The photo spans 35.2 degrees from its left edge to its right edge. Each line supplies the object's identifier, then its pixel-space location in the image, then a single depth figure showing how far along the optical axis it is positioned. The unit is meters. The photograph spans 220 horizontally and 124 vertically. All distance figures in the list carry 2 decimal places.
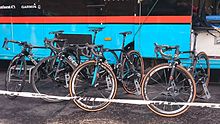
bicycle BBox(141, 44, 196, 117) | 4.88
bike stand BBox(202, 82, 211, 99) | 5.50
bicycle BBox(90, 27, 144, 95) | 5.81
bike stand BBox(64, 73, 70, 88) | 5.61
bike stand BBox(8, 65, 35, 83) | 5.71
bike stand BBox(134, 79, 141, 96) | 5.88
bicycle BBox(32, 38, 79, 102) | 5.50
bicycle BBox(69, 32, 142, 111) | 5.13
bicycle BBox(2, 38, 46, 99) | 5.73
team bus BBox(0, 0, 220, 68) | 6.29
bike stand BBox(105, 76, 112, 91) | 5.23
